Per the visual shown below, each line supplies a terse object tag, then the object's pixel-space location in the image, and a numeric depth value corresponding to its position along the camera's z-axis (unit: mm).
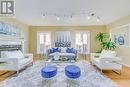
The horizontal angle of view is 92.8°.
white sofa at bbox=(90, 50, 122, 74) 2202
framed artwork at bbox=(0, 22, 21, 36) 2754
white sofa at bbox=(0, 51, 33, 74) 2051
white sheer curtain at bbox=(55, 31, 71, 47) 4394
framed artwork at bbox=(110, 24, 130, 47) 3167
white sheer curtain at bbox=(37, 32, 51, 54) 4495
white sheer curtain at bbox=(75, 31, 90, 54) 4391
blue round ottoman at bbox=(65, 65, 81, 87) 1503
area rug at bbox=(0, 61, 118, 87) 1606
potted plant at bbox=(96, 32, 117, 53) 3380
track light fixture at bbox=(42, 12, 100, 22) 2677
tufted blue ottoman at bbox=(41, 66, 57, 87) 1536
